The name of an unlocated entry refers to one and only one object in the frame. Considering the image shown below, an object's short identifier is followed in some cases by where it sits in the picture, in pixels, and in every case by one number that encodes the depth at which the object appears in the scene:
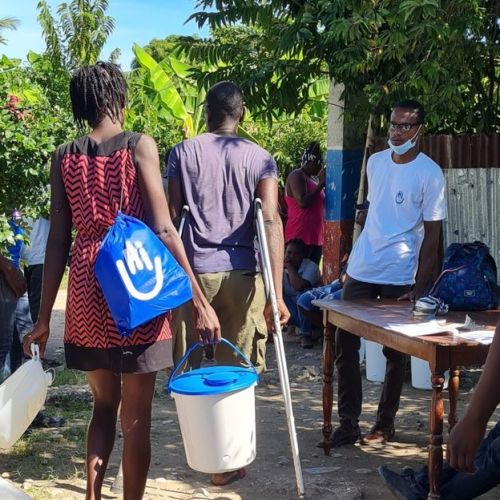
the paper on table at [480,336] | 3.89
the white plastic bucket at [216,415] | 4.03
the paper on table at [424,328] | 4.11
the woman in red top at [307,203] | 9.67
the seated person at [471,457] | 2.64
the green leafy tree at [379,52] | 6.43
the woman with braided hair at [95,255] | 3.62
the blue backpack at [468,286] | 4.71
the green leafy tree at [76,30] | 23.08
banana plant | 17.61
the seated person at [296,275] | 9.38
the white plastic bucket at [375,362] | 7.36
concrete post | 9.33
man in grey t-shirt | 4.55
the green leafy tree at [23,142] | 5.21
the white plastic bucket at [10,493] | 3.71
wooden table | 3.89
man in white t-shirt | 5.19
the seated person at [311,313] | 8.02
